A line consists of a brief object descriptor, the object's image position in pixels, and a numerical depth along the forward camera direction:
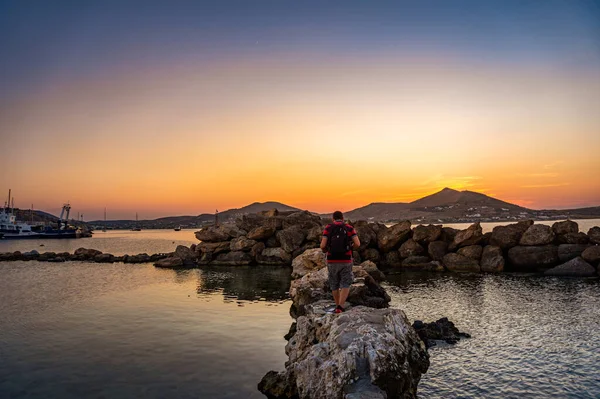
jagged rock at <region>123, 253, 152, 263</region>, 62.47
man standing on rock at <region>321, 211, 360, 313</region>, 14.16
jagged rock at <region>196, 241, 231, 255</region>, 57.17
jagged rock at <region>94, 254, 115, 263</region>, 63.58
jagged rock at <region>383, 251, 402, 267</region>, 48.94
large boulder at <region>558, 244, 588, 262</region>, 40.06
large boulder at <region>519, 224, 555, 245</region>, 42.22
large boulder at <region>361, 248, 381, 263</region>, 49.84
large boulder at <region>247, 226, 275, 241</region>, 56.38
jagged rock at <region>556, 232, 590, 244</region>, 41.44
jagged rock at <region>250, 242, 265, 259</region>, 54.97
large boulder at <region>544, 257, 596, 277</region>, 36.66
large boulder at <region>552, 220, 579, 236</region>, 42.09
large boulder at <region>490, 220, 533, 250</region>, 44.25
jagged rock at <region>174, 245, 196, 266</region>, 55.81
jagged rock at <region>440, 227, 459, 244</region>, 48.66
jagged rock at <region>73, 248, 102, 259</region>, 66.38
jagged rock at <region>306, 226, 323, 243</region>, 54.03
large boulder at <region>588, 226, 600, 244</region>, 40.09
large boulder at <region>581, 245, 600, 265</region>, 37.62
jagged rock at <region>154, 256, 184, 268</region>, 54.19
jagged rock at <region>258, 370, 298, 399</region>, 12.38
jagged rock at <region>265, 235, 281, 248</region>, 56.50
